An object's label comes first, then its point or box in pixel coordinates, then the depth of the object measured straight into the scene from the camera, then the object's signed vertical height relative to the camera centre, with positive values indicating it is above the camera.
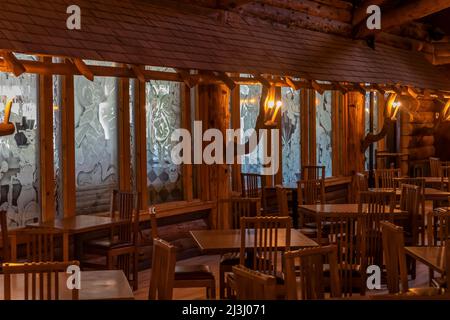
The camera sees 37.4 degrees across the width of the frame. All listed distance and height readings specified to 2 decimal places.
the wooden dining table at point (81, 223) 6.76 -0.66
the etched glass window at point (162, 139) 9.01 +0.28
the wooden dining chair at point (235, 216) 6.33 -0.62
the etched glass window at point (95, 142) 7.97 +0.23
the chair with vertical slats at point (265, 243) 5.41 -0.72
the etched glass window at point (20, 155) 7.08 +0.08
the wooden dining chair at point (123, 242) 7.27 -0.92
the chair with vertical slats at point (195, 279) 5.88 -1.07
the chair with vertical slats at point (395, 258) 4.43 -0.70
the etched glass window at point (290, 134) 11.74 +0.41
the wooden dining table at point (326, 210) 7.17 -0.62
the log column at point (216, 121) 9.45 +0.53
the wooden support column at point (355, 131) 13.46 +0.50
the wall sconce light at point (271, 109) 9.45 +0.69
